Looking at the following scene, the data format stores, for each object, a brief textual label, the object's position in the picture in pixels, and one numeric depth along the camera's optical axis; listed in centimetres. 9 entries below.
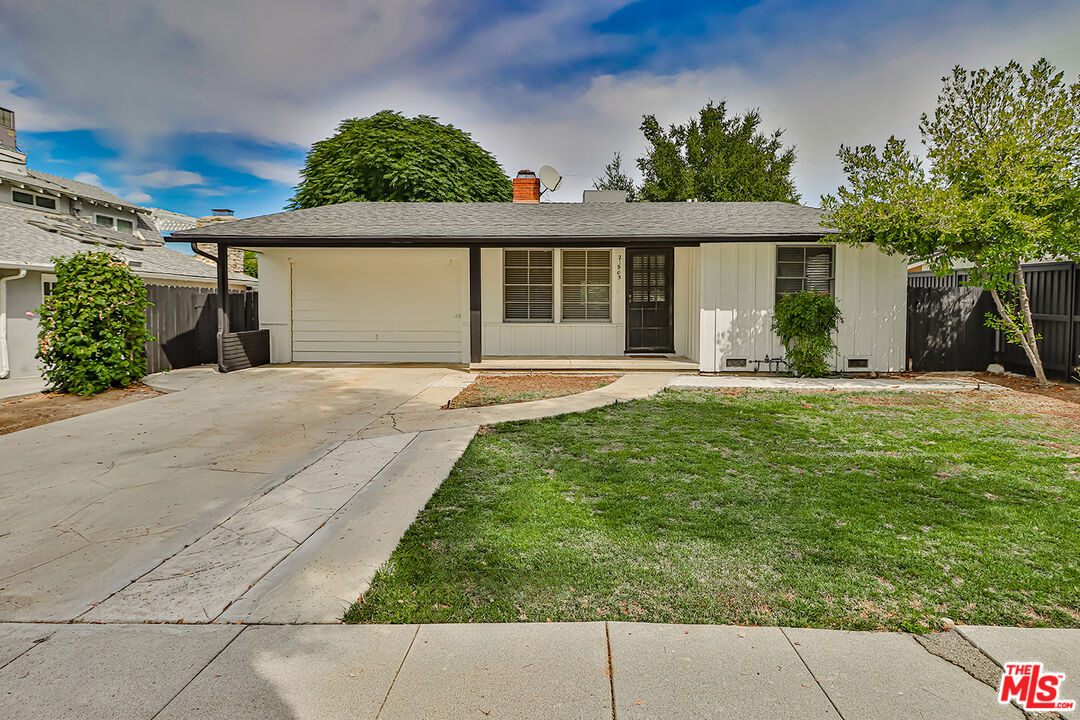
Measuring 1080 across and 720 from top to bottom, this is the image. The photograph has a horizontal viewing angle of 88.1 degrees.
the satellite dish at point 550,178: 1585
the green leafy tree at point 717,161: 2923
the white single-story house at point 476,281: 1091
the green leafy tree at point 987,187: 794
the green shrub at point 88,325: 830
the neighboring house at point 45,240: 1017
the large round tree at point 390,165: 2462
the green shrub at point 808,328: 936
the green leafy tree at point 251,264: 2684
